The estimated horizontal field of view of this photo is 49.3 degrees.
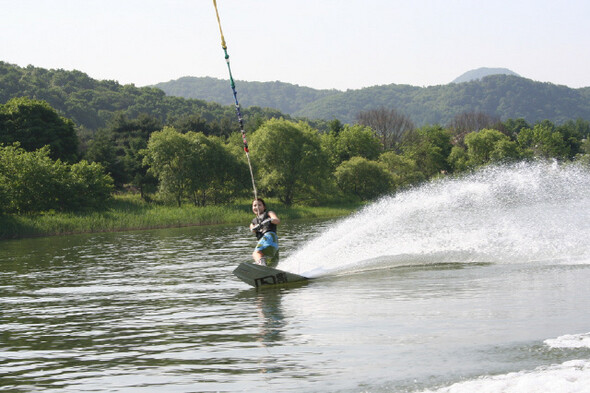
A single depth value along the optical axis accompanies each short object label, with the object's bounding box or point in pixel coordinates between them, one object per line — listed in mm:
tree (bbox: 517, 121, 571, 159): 121812
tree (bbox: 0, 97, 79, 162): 60500
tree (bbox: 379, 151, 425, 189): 85500
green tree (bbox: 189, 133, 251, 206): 64625
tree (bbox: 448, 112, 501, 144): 168775
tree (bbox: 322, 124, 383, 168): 91812
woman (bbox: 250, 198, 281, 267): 14938
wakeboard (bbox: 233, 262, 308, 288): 14109
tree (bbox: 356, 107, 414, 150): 135125
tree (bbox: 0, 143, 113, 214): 47031
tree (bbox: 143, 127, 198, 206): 63469
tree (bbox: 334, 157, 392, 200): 76062
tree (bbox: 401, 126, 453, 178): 107438
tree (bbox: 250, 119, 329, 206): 67812
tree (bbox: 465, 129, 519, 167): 100688
